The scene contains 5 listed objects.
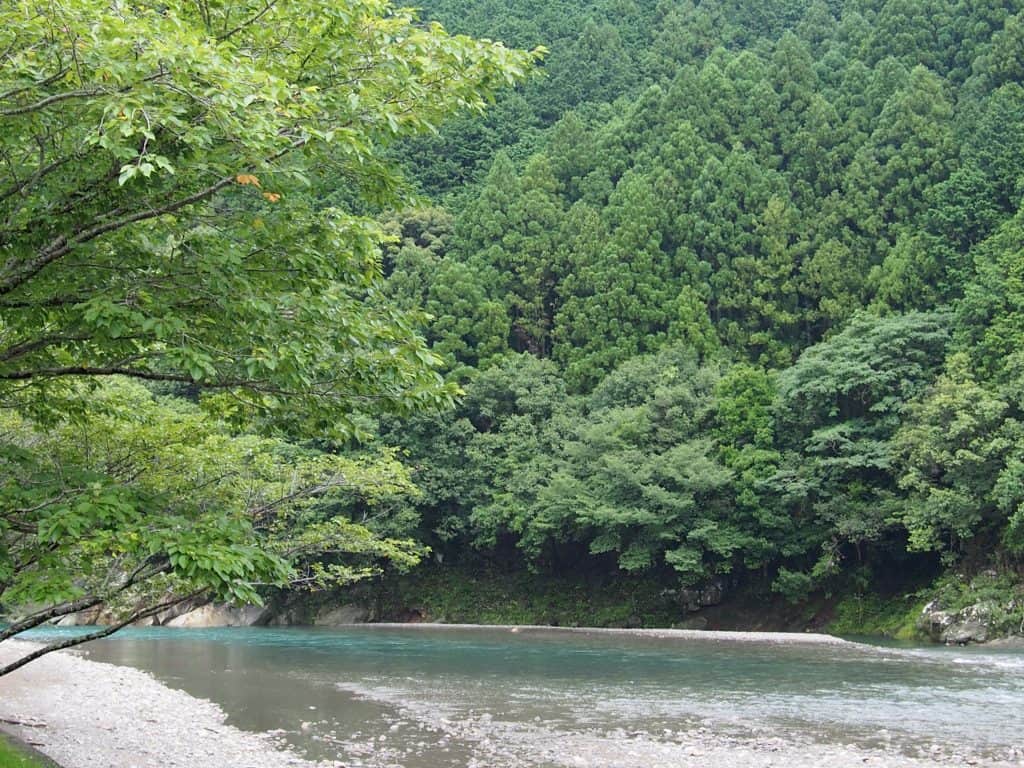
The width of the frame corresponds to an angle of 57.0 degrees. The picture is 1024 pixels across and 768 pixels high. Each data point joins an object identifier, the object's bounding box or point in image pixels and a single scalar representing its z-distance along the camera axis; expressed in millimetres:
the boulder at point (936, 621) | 30734
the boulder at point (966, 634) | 29484
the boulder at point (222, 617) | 42719
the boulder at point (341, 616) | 44531
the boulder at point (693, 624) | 38562
